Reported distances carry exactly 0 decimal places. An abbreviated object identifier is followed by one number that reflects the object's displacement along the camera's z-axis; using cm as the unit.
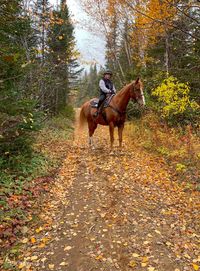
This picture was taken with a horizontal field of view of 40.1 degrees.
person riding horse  1181
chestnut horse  1084
